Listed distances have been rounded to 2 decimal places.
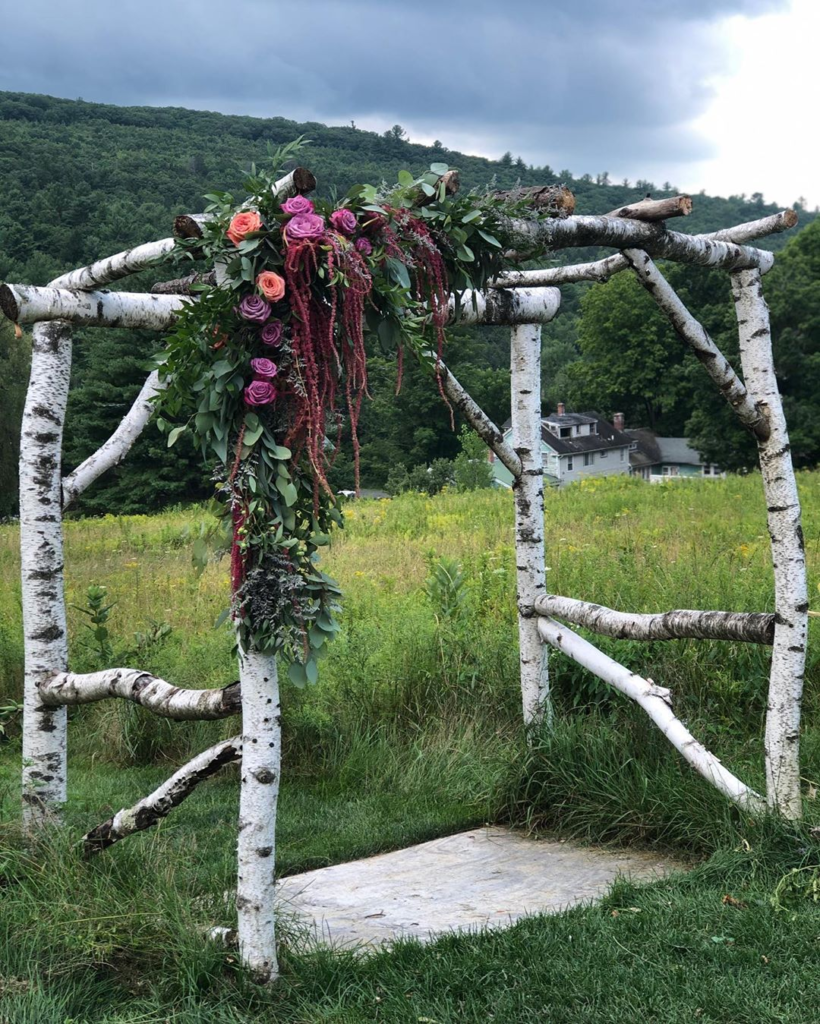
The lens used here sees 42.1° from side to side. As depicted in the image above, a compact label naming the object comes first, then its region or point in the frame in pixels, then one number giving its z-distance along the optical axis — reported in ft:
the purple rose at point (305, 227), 10.32
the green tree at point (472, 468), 82.02
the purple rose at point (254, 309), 10.58
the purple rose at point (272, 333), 10.80
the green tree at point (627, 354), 157.17
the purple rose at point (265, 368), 10.71
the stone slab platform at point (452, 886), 14.05
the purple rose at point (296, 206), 10.43
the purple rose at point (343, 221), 10.61
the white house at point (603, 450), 184.24
